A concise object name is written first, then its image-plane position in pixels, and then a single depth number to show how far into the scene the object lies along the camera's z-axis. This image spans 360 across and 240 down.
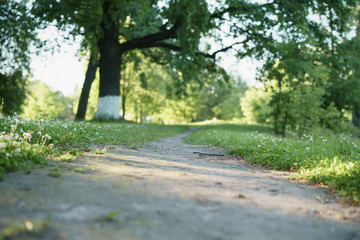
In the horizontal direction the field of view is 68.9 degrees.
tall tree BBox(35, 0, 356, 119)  11.59
